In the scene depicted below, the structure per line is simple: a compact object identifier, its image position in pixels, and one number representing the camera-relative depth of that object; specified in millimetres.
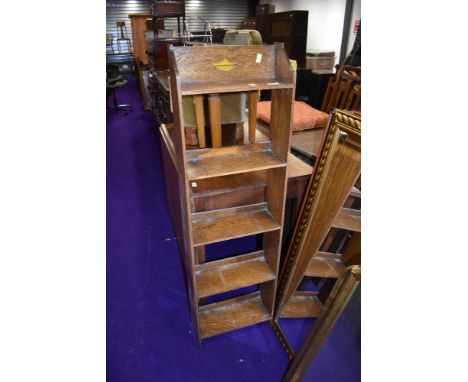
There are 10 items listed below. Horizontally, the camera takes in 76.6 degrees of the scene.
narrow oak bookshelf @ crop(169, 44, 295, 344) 1263
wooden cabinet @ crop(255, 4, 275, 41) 5748
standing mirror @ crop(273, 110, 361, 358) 1354
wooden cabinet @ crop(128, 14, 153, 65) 7531
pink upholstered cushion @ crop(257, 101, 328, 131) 2939
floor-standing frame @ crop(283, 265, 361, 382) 970
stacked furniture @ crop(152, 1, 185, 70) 4273
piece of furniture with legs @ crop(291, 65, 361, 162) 2590
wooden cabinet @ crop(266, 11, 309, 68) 4762
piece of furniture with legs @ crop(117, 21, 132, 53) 12375
